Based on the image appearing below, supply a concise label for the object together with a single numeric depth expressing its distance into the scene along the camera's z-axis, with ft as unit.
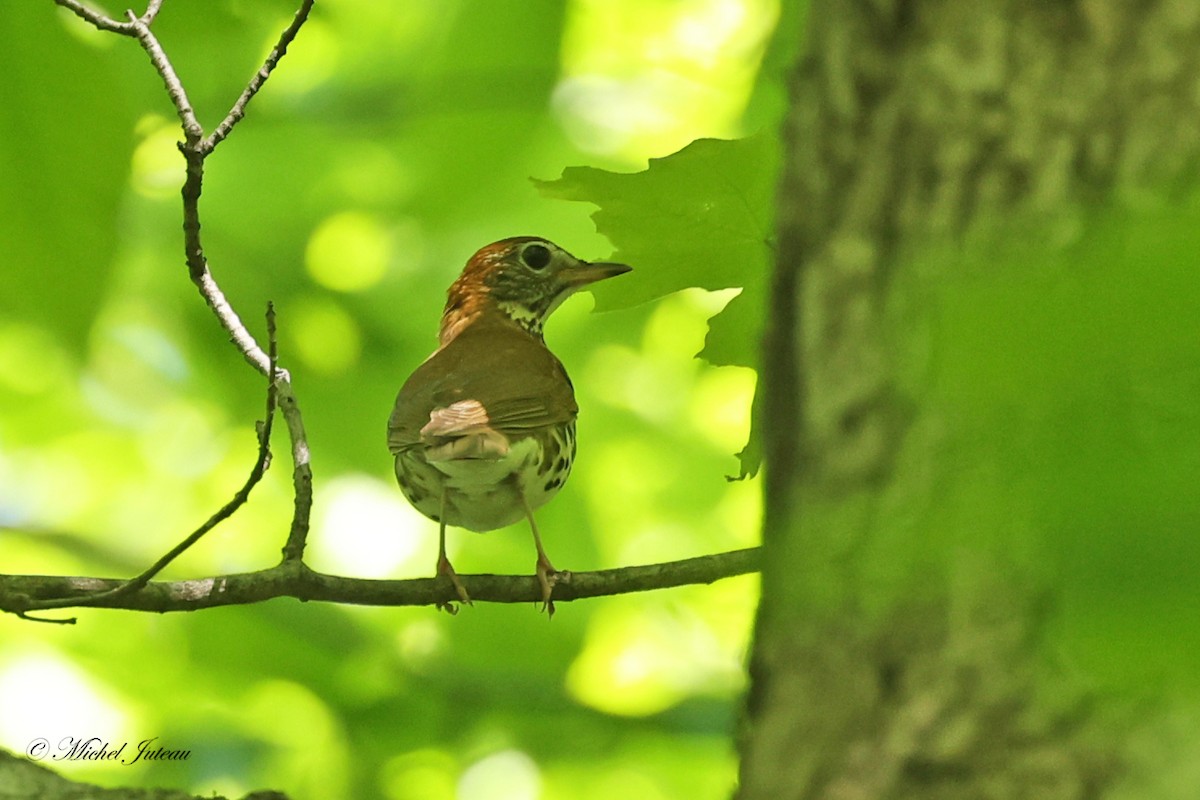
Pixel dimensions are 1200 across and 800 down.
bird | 29.58
